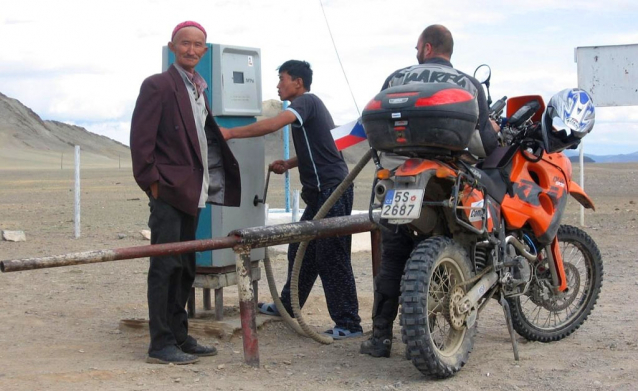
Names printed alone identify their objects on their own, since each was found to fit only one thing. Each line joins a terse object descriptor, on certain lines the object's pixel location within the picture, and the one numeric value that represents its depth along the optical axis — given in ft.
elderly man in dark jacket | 17.49
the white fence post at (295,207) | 34.17
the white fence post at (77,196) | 40.01
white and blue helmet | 18.08
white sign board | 45.75
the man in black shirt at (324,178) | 20.95
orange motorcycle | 15.87
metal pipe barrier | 15.11
